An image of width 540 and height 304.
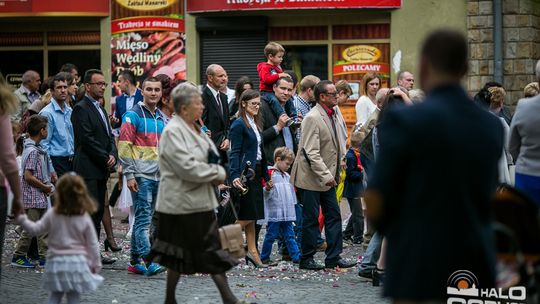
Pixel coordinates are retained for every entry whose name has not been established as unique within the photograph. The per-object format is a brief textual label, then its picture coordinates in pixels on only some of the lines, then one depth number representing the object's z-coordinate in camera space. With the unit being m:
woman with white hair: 9.52
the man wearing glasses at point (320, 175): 12.52
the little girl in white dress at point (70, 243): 8.92
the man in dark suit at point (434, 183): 5.65
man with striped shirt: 12.22
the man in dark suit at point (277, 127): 13.62
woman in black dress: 12.80
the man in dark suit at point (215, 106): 13.88
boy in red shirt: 14.04
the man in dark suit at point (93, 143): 12.80
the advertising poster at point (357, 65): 22.00
